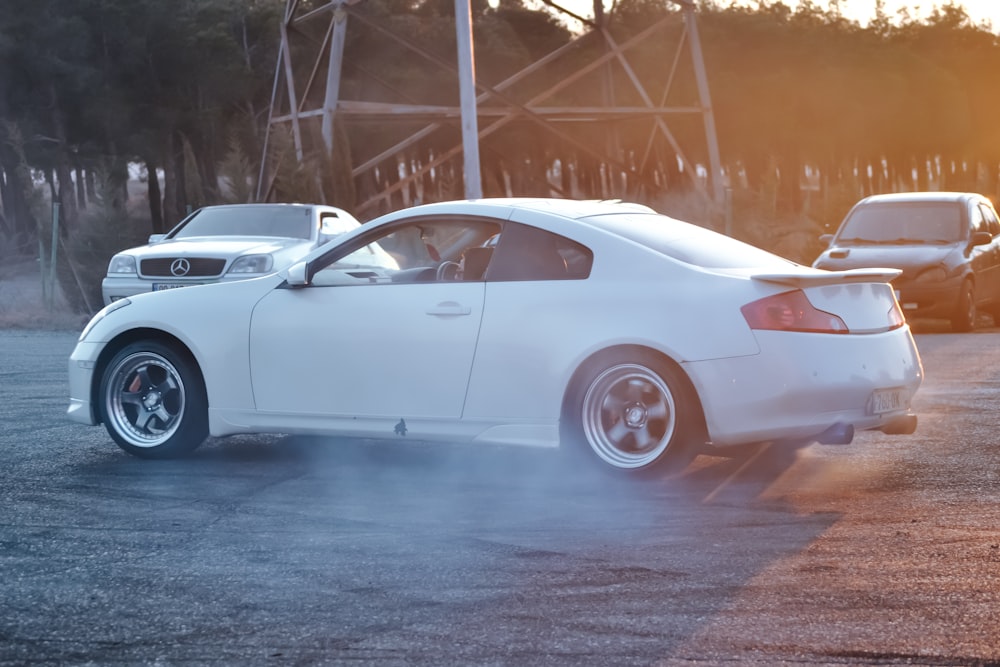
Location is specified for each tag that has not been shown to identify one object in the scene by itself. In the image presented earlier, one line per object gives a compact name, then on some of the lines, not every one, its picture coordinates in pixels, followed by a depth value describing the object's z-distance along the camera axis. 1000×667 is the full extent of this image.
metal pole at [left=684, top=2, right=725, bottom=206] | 30.91
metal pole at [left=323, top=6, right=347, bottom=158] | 25.95
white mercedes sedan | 15.99
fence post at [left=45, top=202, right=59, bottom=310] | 21.67
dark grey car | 17.67
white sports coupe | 7.16
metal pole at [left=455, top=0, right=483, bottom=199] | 22.08
